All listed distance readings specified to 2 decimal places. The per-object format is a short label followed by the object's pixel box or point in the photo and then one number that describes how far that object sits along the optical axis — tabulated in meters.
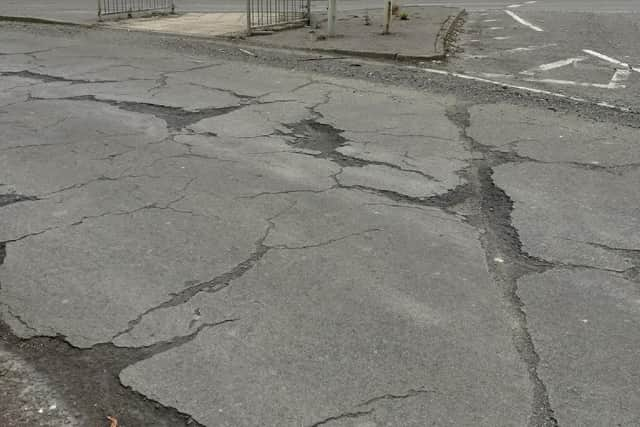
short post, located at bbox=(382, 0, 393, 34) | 12.55
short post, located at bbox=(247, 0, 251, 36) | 12.59
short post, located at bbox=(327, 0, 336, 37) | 12.38
